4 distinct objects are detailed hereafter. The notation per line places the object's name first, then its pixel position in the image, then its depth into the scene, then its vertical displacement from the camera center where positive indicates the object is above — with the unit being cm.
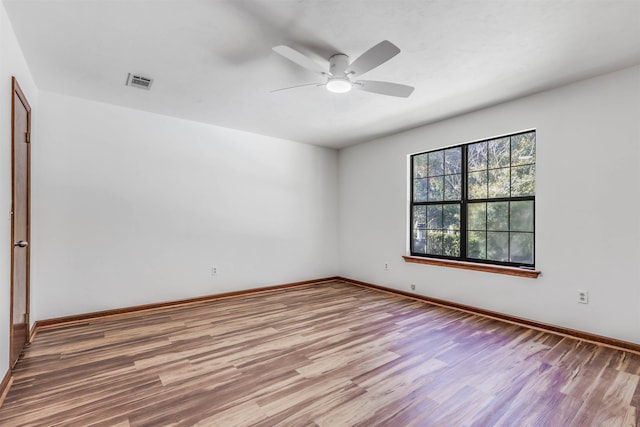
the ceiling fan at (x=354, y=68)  210 +109
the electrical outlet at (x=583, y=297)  298 -81
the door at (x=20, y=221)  225 -9
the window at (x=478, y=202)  355 +14
